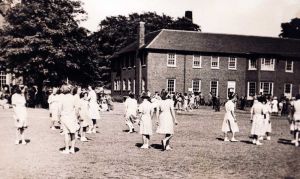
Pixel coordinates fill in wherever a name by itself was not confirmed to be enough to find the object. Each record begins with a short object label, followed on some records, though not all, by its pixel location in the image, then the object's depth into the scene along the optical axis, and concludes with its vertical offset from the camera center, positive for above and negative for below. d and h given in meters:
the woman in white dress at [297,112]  14.92 -0.69
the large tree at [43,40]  35.94 +4.28
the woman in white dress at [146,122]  13.63 -0.99
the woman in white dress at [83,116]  15.25 -0.92
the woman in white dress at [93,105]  17.06 -0.58
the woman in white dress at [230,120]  15.98 -1.06
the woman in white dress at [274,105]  31.44 -0.97
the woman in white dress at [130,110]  18.25 -0.82
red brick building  47.06 +3.10
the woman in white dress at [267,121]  15.50 -1.11
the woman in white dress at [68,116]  11.87 -0.71
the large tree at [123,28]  66.44 +9.97
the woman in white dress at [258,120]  15.21 -1.02
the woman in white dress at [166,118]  13.16 -0.84
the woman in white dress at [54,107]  18.63 -0.73
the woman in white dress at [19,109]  13.65 -0.61
